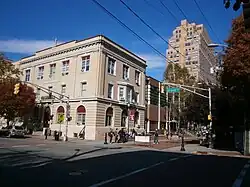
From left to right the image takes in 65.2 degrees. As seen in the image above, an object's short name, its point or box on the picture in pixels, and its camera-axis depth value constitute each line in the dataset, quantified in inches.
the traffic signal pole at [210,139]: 806.5
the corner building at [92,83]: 1087.7
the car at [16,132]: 977.2
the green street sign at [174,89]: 824.6
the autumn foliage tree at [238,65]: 539.3
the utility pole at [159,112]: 1601.5
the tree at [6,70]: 1213.1
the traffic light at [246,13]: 188.8
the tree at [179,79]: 1566.8
